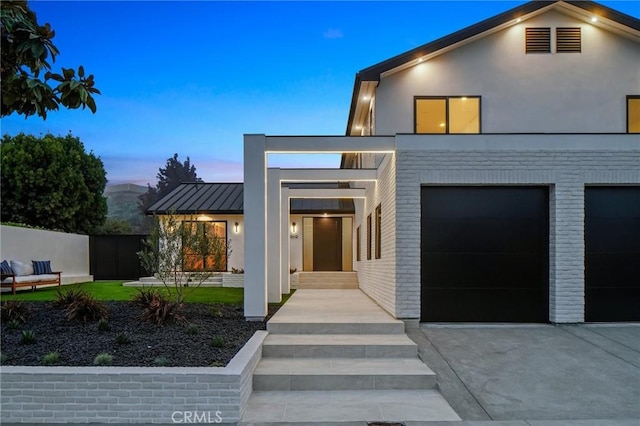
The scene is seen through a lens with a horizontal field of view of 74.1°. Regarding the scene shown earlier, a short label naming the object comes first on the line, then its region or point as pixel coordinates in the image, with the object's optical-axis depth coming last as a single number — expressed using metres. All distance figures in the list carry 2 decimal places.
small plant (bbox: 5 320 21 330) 6.56
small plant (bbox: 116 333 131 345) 5.89
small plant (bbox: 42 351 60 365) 5.09
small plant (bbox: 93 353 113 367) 5.05
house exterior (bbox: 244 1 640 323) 7.95
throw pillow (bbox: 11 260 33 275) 13.02
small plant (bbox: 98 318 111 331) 6.49
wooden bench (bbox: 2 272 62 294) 12.00
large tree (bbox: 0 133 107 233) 21.52
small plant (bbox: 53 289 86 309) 7.62
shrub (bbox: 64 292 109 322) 6.89
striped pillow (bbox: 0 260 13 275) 12.38
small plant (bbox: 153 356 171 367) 5.08
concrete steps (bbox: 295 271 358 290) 15.56
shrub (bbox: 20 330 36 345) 5.83
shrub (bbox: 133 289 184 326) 6.90
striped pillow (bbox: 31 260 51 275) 14.06
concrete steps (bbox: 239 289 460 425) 4.78
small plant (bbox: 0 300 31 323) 6.93
